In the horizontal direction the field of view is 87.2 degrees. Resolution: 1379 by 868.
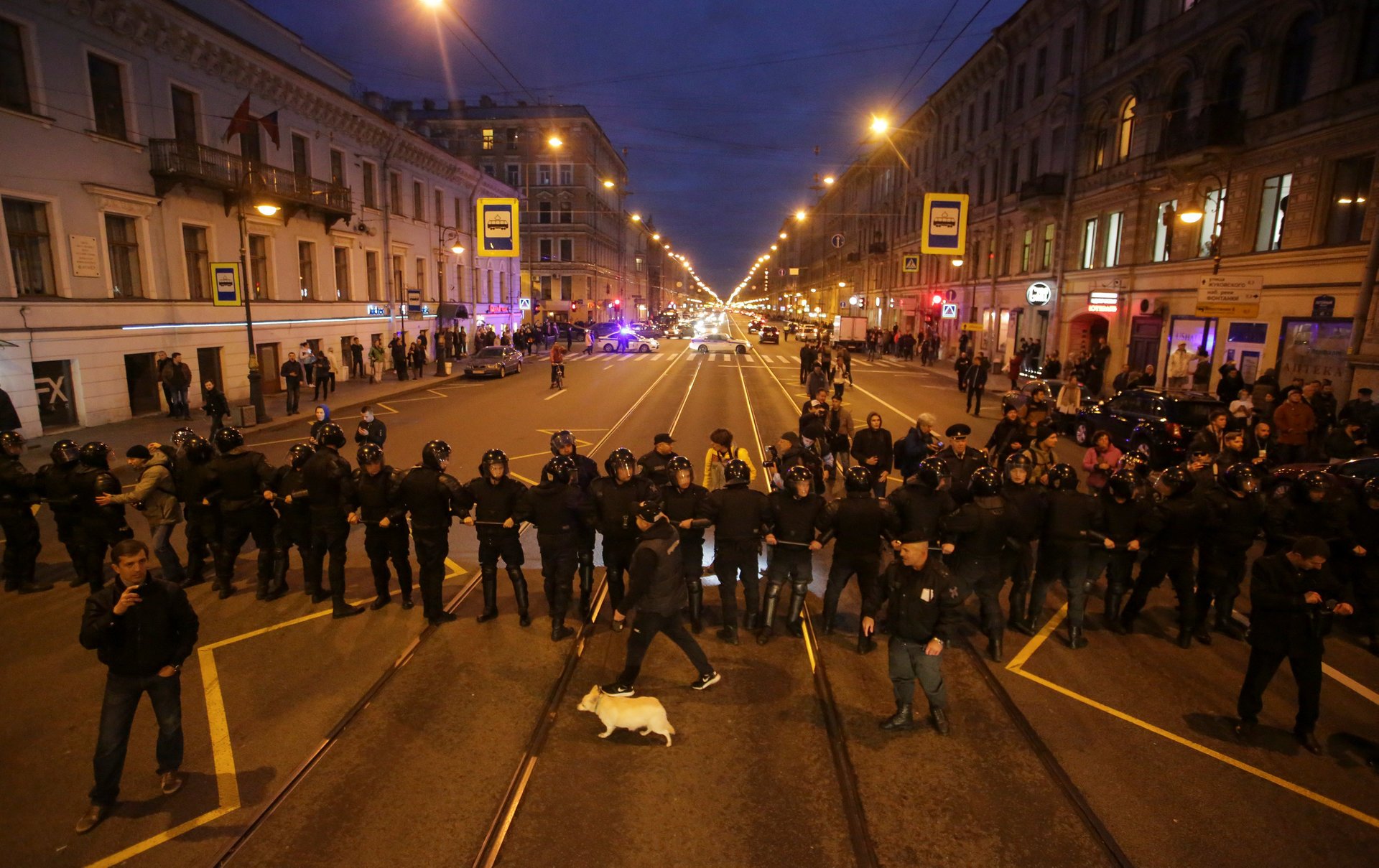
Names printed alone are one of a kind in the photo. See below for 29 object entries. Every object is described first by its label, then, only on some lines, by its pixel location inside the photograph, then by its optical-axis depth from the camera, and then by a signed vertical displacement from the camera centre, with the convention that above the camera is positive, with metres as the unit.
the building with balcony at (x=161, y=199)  16.28 +2.93
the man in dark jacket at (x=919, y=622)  5.20 -2.18
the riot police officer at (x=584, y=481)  7.23 -1.74
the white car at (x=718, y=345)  46.78 -1.95
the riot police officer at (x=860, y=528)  6.52 -1.89
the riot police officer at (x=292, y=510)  7.40 -2.09
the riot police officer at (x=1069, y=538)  6.64 -1.98
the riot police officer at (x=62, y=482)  7.54 -1.86
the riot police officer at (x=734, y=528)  6.61 -1.93
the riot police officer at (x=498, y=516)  6.90 -1.95
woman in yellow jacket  8.12 -1.61
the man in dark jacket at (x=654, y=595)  5.42 -2.13
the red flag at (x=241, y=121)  18.46 +4.64
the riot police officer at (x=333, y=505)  7.16 -1.95
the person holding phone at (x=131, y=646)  4.35 -2.09
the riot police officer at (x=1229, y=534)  6.65 -1.92
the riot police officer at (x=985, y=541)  6.54 -2.02
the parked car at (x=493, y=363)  31.20 -2.29
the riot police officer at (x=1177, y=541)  6.71 -2.03
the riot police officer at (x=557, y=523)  6.73 -1.97
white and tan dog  5.17 -2.84
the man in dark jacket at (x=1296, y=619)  5.16 -2.11
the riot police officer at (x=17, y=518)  7.60 -2.28
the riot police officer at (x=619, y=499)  6.80 -1.75
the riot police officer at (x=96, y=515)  7.48 -2.17
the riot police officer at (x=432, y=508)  6.92 -1.89
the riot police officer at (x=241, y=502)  7.52 -2.04
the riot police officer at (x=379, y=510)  7.00 -1.95
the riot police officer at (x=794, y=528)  6.64 -1.93
